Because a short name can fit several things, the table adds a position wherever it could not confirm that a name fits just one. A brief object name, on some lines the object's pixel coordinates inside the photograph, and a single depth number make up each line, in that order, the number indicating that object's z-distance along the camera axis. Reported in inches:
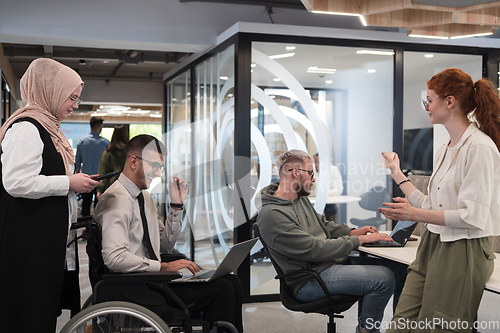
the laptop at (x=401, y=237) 113.0
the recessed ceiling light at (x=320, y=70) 178.1
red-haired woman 73.4
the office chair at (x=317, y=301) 103.5
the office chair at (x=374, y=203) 182.1
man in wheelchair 89.5
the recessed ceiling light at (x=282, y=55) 174.9
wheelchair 81.5
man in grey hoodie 104.5
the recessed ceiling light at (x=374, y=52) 182.9
